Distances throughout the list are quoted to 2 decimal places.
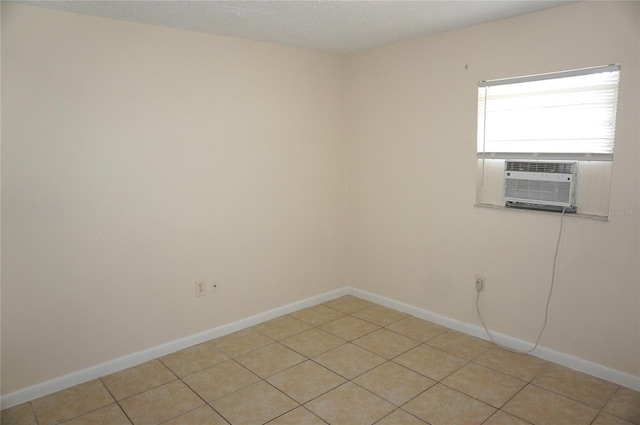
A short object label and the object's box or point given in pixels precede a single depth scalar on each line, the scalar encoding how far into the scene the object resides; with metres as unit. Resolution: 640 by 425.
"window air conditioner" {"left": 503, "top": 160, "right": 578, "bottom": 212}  2.62
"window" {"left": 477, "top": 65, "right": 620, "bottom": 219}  2.49
